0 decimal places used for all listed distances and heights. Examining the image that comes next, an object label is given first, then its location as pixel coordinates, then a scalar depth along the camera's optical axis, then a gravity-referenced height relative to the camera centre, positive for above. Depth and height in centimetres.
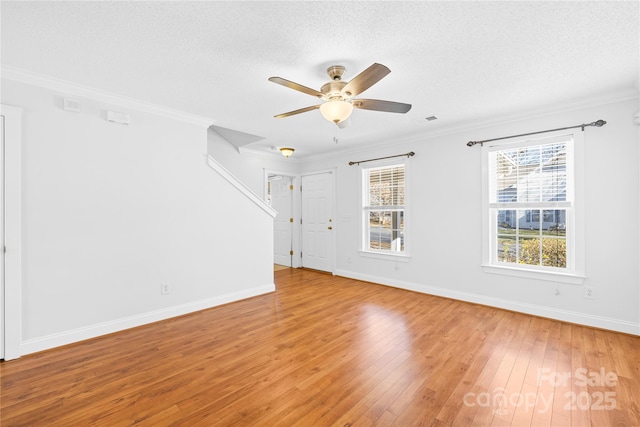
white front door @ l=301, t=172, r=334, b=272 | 593 -18
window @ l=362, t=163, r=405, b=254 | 488 +8
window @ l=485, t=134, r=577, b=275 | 332 +10
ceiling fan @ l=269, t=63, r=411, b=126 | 212 +94
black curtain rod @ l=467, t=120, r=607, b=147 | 303 +99
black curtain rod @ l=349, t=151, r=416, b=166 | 455 +98
